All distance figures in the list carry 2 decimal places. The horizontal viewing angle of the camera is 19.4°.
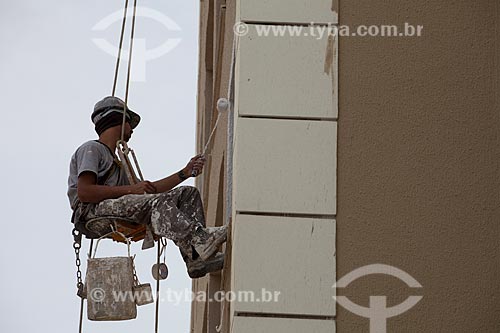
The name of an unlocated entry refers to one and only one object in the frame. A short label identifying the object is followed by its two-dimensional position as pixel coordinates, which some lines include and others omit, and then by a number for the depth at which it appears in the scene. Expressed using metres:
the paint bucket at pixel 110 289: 10.04
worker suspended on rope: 9.80
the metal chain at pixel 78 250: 10.54
